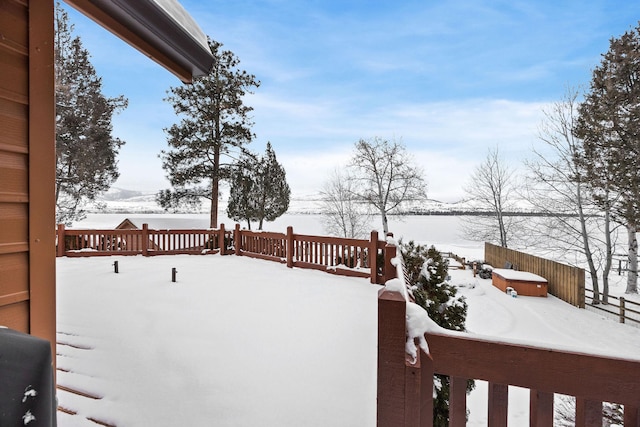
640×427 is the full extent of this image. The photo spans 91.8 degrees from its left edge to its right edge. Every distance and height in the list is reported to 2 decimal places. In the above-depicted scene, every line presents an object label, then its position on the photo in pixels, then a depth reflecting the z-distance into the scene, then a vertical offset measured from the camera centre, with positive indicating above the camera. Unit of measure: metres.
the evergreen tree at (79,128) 13.12 +3.58
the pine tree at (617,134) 10.99 +2.97
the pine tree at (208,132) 16.02 +4.07
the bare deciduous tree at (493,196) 18.75 +1.04
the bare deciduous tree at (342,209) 23.02 +0.15
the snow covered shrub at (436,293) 4.15 -1.17
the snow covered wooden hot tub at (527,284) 12.38 -2.89
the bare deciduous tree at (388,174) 20.61 +2.50
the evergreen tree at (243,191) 16.88 +1.16
